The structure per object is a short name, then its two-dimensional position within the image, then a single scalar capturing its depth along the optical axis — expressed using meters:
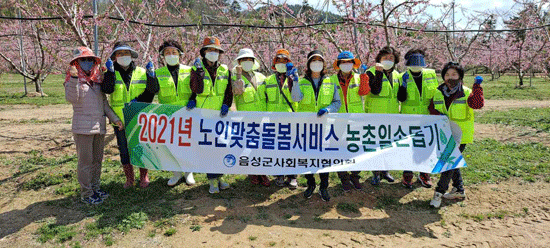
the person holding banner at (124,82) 4.28
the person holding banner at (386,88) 4.63
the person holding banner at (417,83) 4.66
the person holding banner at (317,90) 4.40
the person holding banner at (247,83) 4.47
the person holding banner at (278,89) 4.59
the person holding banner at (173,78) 4.52
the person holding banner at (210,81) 4.46
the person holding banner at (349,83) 4.46
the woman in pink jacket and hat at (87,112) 3.98
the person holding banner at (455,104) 4.23
